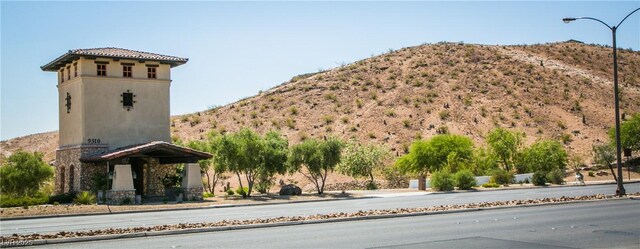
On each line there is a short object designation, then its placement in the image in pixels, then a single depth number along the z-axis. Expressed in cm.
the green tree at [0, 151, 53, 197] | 4016
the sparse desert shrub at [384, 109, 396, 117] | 7656
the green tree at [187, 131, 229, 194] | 4467
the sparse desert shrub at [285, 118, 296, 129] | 7488
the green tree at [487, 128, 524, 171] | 5875
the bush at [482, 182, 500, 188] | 4719
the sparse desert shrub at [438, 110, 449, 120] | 7514
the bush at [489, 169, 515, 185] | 5078
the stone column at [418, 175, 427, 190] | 4601
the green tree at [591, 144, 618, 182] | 4691
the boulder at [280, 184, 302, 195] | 4275
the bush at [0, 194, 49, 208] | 3334
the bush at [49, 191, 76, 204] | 3688
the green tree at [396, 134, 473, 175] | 5388
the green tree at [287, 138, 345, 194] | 4394
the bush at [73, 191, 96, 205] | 3503
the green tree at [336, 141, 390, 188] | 5119
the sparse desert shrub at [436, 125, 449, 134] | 7094
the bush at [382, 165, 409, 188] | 5412
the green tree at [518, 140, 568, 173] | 5662
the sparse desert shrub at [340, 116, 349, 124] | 7512
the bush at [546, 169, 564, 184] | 4984
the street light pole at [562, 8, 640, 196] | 2861
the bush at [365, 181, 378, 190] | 5122
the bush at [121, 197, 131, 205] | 3573
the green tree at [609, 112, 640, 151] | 6153
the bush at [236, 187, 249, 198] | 4081
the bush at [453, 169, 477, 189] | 4550
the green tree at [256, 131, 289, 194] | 4275
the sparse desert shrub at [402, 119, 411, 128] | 7375
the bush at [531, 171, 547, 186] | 4875
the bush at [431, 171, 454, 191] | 4466
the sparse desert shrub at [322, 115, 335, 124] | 7588
